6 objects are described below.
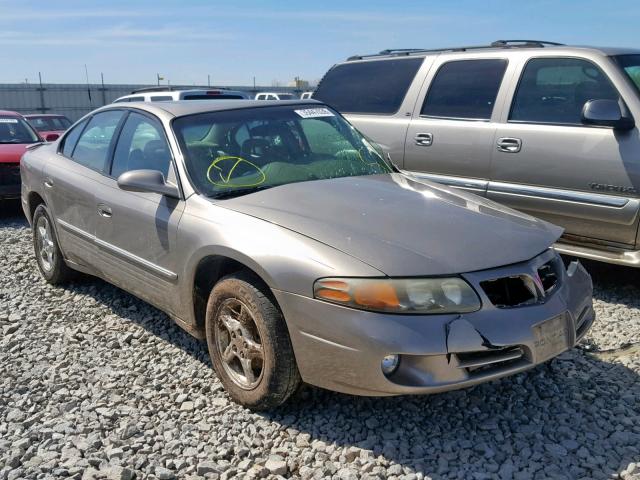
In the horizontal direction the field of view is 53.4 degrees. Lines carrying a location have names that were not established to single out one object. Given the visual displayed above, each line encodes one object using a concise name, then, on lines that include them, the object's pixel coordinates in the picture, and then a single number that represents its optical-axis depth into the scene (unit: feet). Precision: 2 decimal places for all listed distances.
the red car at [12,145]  27.99
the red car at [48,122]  54.19
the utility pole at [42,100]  87.40
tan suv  15.38
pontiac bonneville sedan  8.78
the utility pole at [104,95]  93.43
